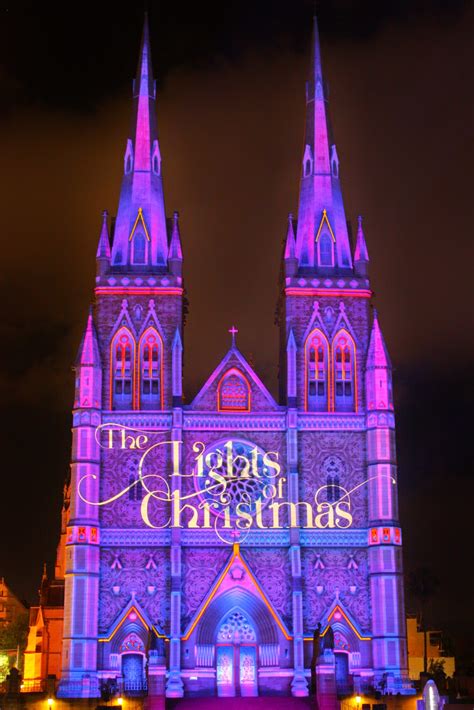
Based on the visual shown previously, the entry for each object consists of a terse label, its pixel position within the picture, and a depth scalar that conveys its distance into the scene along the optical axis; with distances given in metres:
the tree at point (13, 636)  88.06
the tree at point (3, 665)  81.22
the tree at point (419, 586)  89.12
